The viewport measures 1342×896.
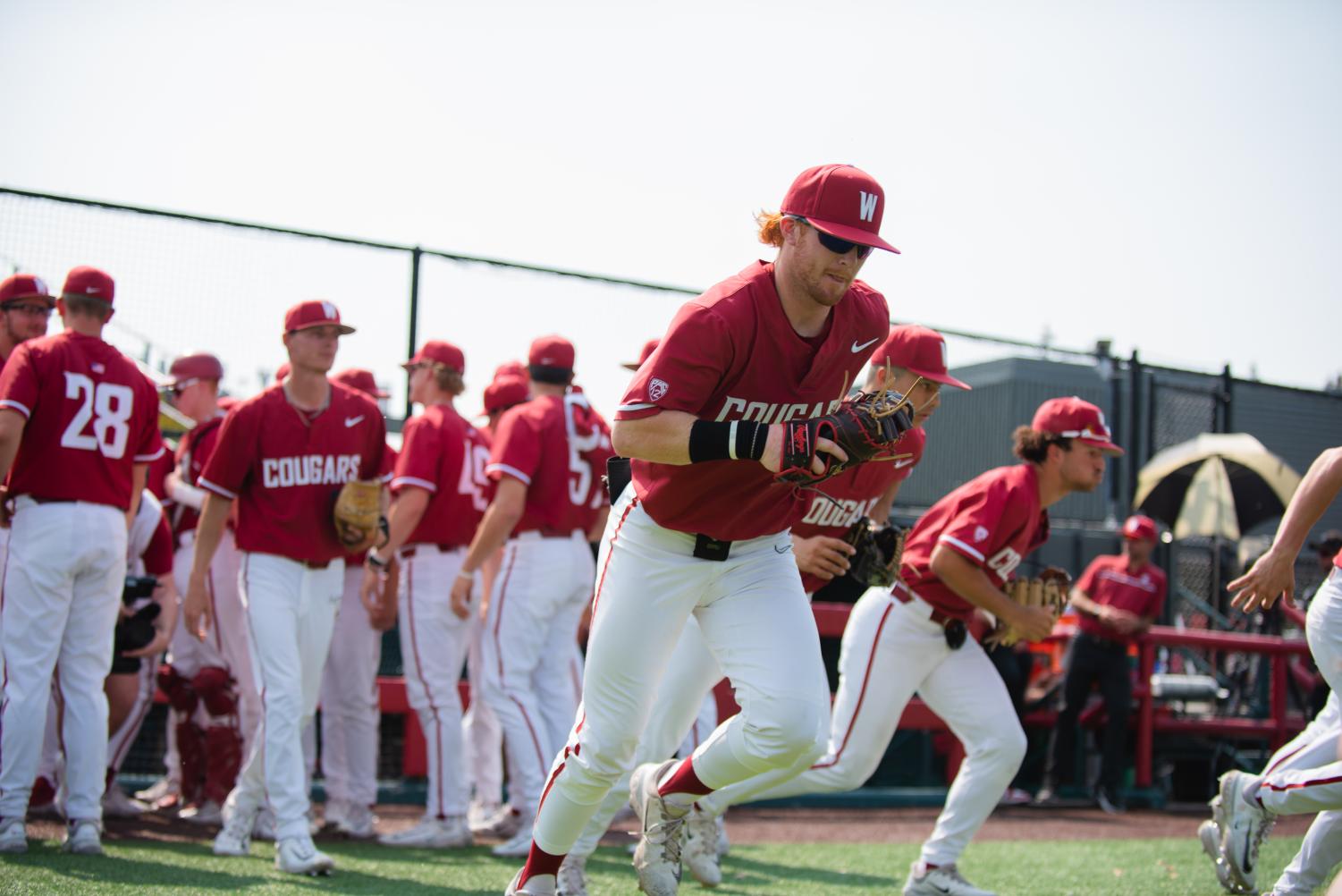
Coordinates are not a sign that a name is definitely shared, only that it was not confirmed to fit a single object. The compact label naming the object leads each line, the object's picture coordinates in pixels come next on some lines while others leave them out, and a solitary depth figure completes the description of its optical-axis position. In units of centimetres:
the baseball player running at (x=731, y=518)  738
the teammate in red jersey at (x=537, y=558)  1300
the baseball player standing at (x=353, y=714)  1345
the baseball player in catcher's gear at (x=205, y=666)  1370
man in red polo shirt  1914
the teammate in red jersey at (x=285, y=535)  1128
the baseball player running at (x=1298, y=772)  844
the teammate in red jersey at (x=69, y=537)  1077
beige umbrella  2155
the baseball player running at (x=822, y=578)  977
